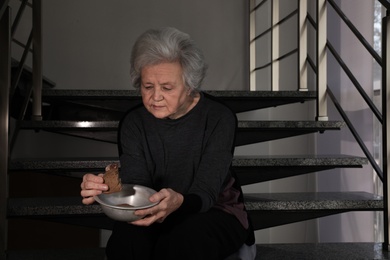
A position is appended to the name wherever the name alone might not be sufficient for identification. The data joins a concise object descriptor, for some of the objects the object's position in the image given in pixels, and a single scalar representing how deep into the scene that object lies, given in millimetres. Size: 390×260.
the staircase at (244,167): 2029
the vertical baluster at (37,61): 2697
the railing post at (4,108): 1973
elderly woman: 1520
